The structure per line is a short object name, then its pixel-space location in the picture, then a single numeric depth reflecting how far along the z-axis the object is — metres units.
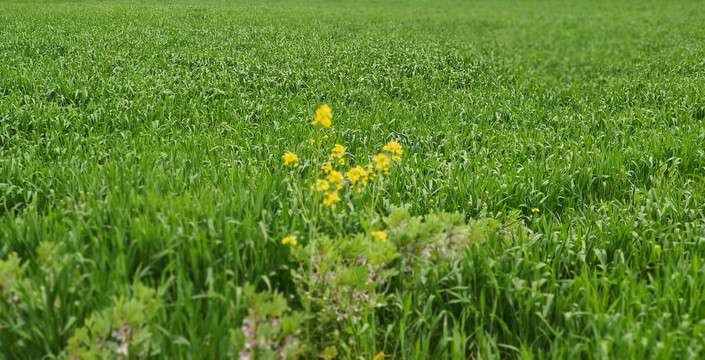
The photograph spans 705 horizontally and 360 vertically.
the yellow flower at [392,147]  3.33
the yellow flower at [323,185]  2.98
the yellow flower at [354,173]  3.11
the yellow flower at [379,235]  2.72
